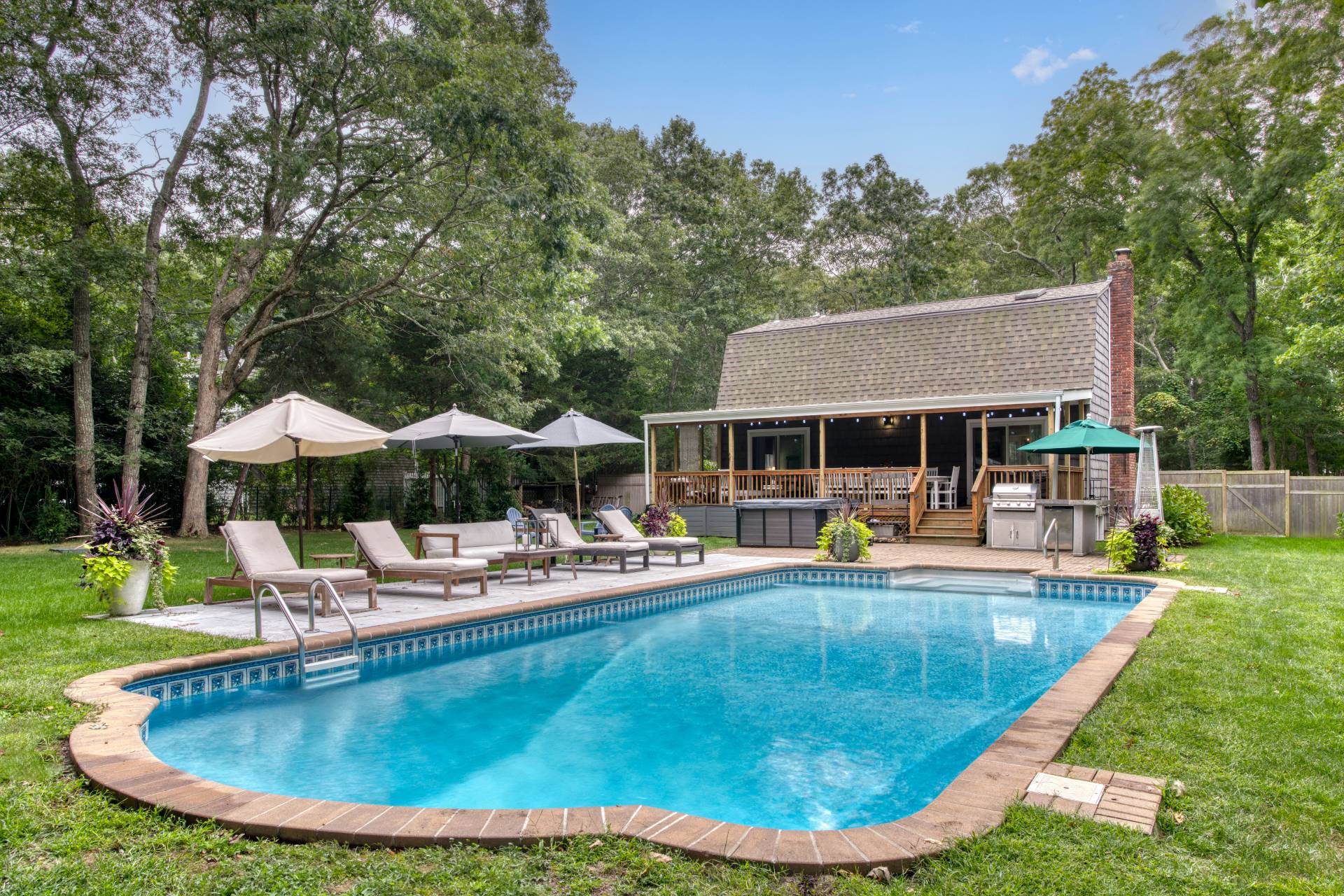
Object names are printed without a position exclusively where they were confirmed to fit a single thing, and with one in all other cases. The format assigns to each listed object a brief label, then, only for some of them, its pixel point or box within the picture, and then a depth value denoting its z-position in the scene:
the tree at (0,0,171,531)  14.27
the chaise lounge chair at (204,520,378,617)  7.48
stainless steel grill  14.03
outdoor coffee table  9.95
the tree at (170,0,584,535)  13.57
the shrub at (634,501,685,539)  14.65
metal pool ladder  5.88
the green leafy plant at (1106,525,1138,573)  10.59
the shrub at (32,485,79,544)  15.37
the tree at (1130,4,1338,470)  20.77
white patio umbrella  8.22
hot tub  15.41
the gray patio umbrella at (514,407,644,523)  12.47
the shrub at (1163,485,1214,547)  14.78
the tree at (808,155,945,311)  30.44
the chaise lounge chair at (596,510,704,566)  12.26
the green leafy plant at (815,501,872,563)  12.55
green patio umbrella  12.35
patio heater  12.16
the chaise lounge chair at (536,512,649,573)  10.97
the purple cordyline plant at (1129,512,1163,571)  10.54
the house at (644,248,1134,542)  16.27
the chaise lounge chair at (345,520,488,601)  8.81
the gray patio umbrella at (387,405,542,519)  11.12
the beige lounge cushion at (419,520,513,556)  10.77
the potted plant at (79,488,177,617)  7.11
